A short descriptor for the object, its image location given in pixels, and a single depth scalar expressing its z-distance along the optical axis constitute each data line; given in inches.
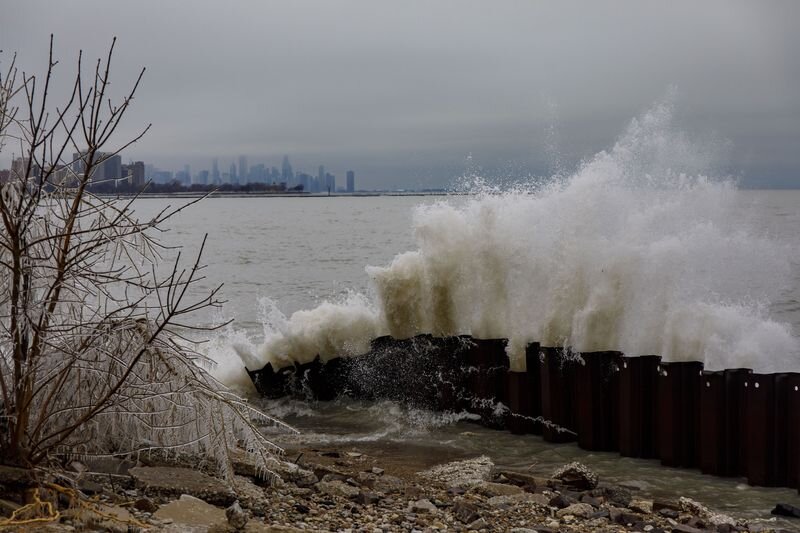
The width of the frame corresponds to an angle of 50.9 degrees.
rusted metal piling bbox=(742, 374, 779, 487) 351.3
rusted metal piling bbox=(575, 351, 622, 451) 419.2
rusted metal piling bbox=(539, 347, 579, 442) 439.8
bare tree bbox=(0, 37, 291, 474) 225.9
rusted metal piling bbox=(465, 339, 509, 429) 483.8
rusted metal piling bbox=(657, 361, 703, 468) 382.0
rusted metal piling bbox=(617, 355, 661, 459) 400.2
